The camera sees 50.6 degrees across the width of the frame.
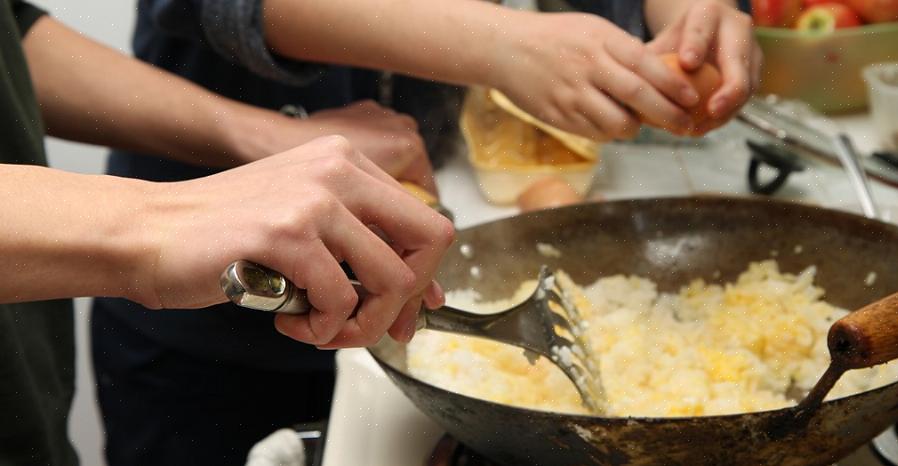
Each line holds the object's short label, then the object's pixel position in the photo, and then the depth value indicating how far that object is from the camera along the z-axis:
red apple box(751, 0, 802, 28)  1.52
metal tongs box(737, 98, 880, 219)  1.19
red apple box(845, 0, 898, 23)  1.47
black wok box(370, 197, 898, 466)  0.90
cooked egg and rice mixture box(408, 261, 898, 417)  0.82
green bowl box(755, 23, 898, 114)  1.45
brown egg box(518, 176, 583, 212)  1.21
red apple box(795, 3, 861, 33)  1.50
